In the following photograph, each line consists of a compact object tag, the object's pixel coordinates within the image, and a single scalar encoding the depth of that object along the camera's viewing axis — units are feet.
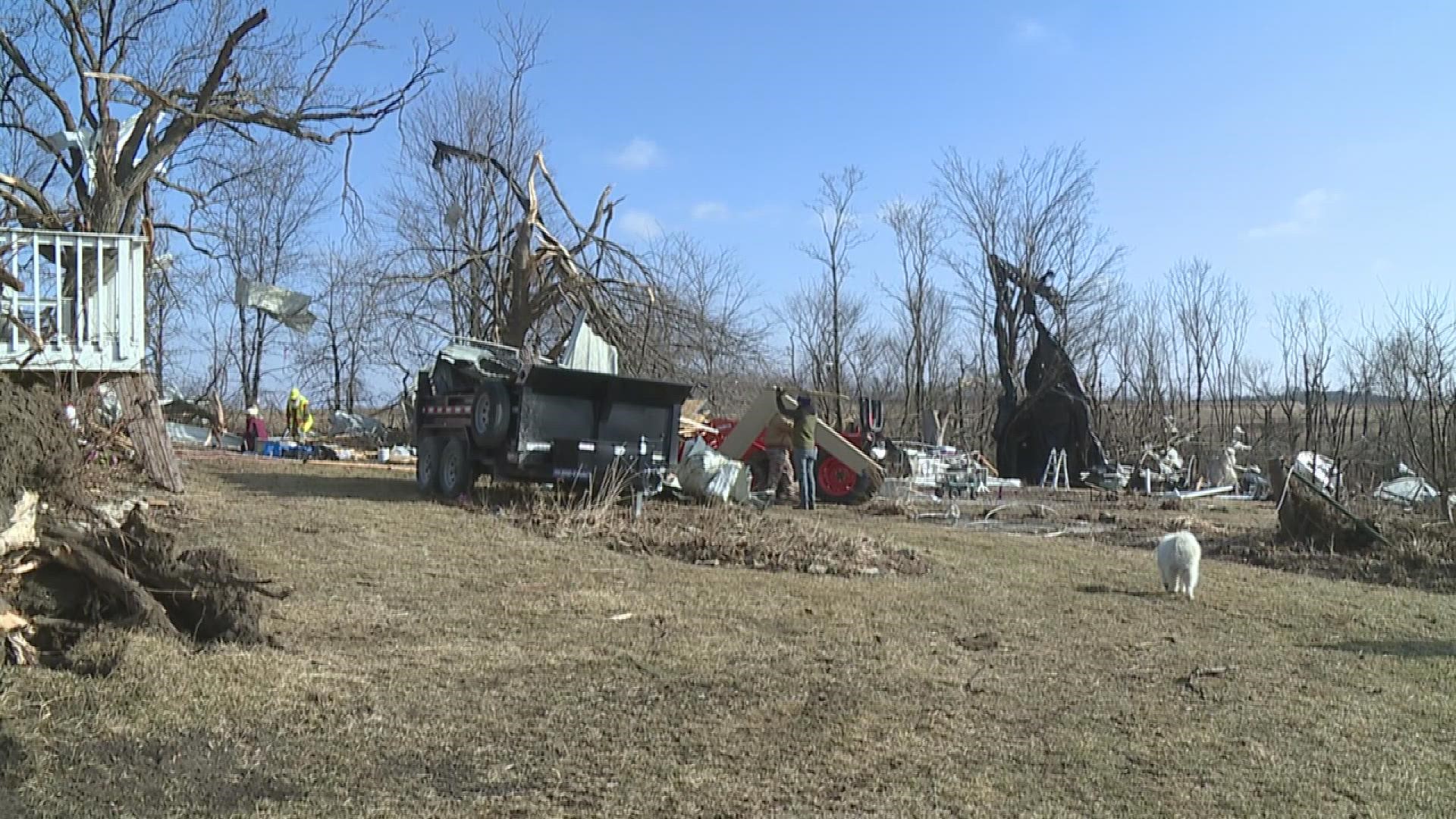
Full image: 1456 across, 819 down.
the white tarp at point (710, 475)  43.73
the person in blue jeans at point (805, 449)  50.75
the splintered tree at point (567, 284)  69.82
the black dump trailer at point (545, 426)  39.47
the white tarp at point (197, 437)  80.48
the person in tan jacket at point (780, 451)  51.98
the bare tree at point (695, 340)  70.79
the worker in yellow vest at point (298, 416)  82.12
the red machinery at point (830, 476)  54.95
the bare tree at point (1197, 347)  132.87
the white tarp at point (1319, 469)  60.01
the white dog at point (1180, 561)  31.24
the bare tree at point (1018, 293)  98.73
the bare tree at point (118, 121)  46.65
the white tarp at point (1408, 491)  55.87
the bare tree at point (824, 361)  135.54
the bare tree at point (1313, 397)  117.91
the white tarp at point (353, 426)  88.33
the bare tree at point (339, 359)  122.42
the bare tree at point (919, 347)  132.36
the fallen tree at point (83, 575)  17.04
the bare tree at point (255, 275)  130.21
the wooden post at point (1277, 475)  45.62
